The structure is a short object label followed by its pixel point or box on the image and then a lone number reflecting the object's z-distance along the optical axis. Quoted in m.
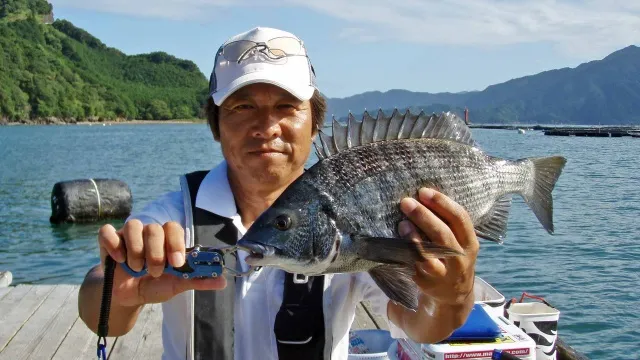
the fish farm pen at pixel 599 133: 81.16
